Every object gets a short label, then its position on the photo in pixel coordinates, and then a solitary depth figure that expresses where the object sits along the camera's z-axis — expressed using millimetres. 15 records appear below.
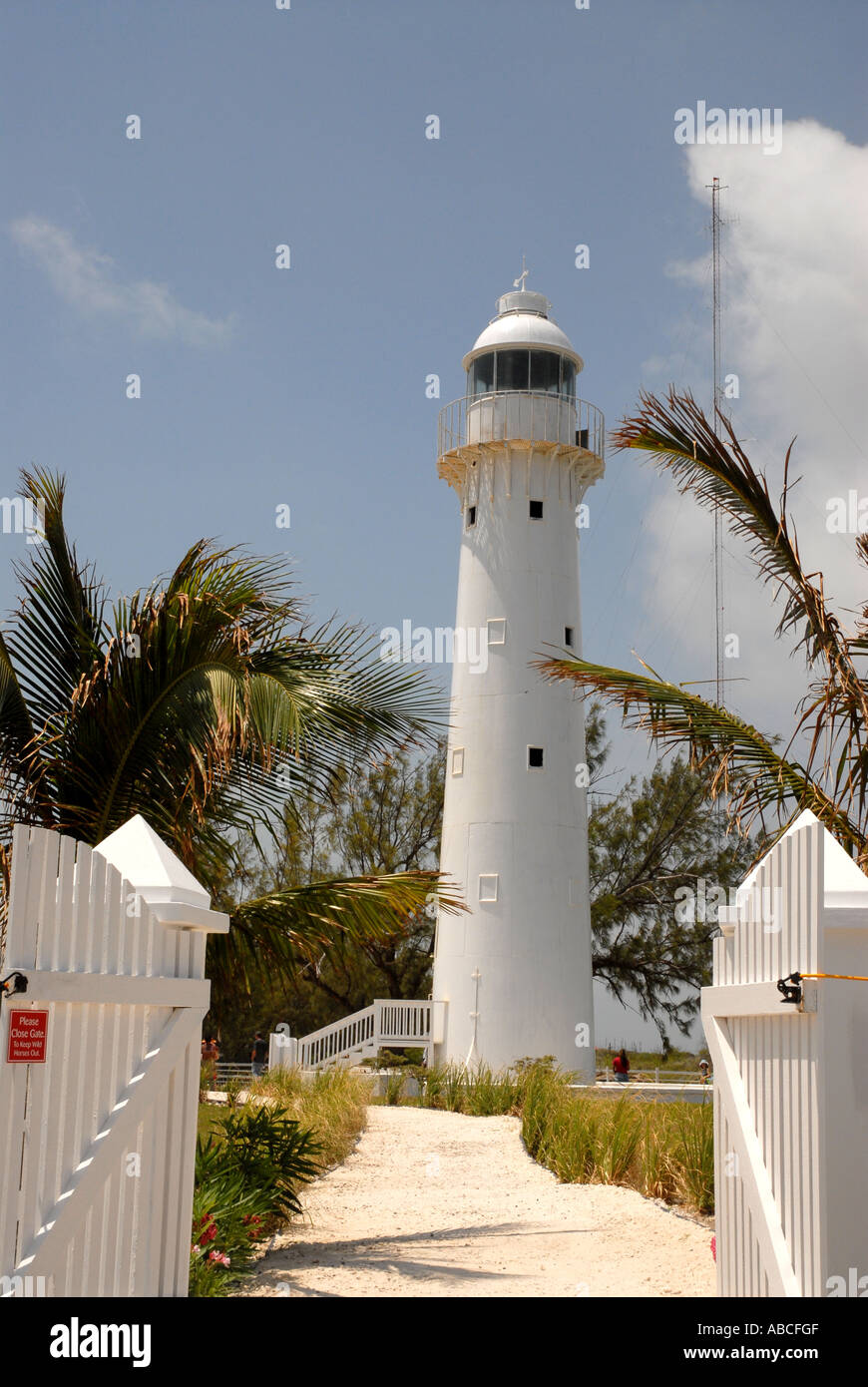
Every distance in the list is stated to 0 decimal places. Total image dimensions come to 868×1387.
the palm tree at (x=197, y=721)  8828
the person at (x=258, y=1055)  28609
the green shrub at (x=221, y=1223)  7793
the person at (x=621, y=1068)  27641
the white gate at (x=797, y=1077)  5012
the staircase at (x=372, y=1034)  26250
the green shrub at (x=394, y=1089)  22688
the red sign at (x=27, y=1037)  4668
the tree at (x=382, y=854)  33969
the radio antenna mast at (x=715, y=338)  19172
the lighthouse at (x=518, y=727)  25094
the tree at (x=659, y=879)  34594
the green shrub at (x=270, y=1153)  10305
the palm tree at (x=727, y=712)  8758
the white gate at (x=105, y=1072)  4781
